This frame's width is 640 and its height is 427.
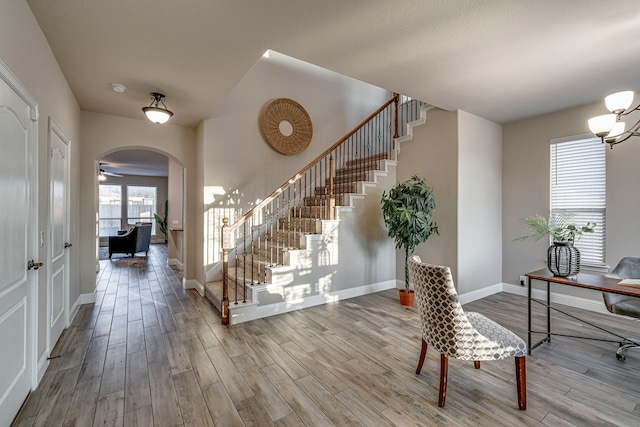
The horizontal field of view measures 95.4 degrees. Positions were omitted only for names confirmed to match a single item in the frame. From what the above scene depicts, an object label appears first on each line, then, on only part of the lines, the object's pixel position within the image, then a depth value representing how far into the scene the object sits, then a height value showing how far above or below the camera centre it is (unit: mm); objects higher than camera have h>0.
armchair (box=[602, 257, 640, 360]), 2580 -817
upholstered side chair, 2000 -880
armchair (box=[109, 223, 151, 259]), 7887 -841
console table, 2206 -585
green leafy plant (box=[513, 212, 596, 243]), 2593 -151
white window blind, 3891 +360
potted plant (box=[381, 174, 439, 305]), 3939 -28
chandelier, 2322 +772
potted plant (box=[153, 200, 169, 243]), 8833 -401
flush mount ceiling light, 3539 +1218
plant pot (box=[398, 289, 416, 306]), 4122 -1218
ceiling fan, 10555 +1411
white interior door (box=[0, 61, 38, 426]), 1781 -206
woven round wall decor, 5156 +1567
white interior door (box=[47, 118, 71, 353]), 2801 -266
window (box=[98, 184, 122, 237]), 11641 +75
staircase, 3857 -537
